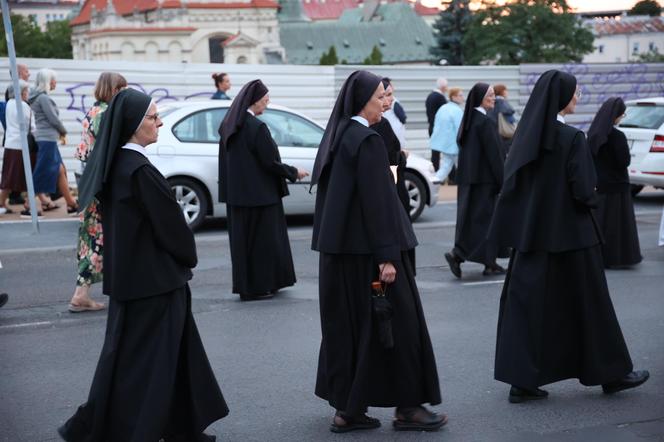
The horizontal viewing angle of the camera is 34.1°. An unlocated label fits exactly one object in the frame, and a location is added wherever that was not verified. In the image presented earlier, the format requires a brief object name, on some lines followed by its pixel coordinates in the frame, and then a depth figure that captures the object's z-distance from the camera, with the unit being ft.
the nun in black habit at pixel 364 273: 17.84
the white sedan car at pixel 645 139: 49.85
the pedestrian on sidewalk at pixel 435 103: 61.21
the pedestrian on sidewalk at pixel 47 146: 46.01
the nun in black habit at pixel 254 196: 29.66
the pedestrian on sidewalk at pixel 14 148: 45.40
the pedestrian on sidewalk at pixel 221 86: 51.98
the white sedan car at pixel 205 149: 42.50
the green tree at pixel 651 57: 282.56
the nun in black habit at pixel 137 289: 16.35
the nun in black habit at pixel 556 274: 19.93
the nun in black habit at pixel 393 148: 28.37
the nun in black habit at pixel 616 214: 35.24
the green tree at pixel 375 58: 515.09
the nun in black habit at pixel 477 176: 32.22
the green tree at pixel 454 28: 277.64
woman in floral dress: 26.91
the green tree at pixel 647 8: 507.30
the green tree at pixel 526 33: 284.82
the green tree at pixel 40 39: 425.69
